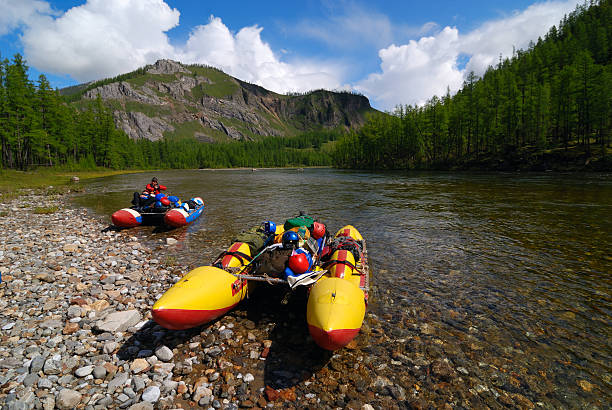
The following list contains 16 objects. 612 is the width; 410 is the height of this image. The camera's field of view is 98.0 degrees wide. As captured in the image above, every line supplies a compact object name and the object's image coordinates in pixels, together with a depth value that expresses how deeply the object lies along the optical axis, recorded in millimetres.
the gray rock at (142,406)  3992
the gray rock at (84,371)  4508
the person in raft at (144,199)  17048
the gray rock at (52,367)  4457
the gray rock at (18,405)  3717
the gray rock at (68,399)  3891
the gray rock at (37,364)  4473
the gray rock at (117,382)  4317
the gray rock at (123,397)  4132
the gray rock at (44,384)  4172
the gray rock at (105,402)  4011
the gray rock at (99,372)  4539
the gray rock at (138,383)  4395
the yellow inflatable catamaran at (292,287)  4965
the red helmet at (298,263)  6938
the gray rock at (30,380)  4195
